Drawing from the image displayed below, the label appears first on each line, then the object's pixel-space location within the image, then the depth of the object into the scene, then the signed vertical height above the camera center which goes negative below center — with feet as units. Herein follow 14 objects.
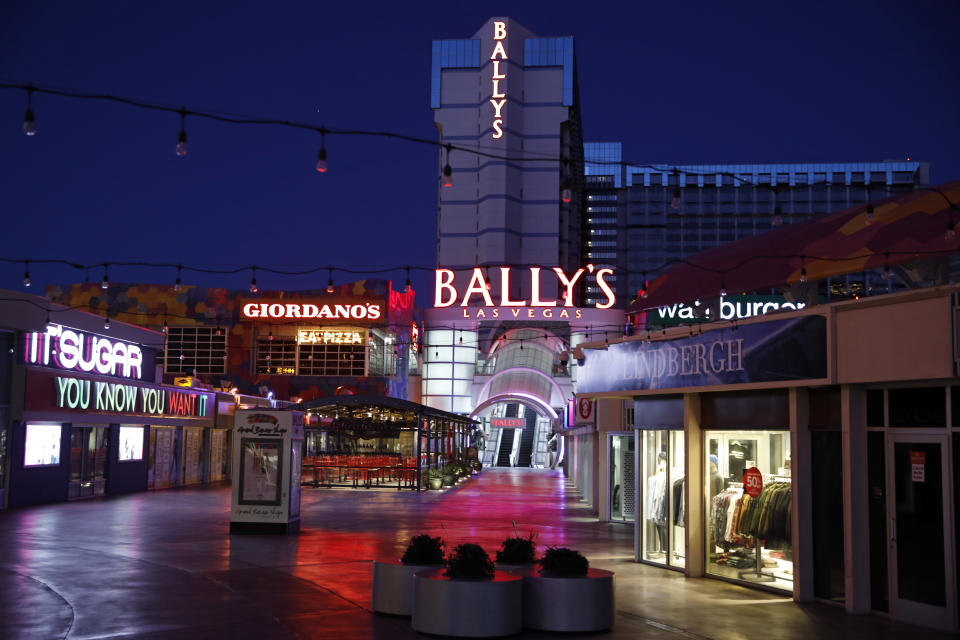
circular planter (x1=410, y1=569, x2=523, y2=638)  30.30 -5.67
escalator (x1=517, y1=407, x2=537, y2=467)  230.68 -2.14
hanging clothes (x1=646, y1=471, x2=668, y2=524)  48.80 -3.38
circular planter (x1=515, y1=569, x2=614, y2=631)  31.63 -5.71
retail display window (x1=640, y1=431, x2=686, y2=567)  47.61 -3.31
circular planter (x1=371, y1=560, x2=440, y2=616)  33.60 -5.64
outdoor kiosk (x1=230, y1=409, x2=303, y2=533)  61.52 -3.03
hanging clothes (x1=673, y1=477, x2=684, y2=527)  47.47 -3.40
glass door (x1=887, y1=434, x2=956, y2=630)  33.22 -3.36
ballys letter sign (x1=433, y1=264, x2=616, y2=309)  195.11 +28.95
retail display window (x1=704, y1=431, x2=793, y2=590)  40.86 -3.37
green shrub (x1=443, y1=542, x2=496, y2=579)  31.50 -4.42
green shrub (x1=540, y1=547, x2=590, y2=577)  32.55 -4.52
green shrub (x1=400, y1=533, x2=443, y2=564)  34.47 -4.45
